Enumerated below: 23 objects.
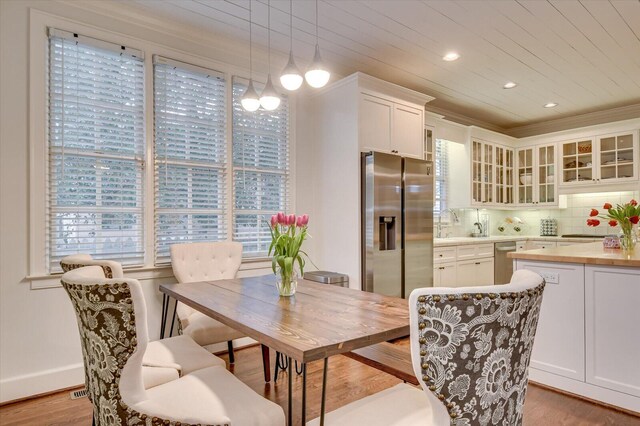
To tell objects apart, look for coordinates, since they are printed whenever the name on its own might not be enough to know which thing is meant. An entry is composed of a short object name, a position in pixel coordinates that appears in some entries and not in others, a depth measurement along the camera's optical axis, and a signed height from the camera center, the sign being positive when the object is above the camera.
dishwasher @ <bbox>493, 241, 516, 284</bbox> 5.20 -0.71
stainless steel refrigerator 3.54 -0.09
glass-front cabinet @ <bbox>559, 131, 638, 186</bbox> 5.01 +0.79
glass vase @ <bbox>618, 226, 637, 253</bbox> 2.86 -0.21
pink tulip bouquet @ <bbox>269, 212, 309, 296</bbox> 1.94 -0.16
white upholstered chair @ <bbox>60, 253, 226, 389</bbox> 1.60 -0.71
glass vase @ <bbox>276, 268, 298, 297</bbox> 2.00 -0.37
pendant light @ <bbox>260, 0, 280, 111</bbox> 2.26 +0.73
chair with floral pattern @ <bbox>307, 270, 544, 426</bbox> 0.88 -0.33
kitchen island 2.24 -0.73
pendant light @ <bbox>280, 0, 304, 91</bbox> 2.15 +0.82
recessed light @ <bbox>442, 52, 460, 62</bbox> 3.57 +1.57
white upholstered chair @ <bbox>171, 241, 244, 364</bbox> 2.55 -0.46
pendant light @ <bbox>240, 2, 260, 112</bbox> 2.38 +0.75
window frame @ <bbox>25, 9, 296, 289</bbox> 2.48 +0.58
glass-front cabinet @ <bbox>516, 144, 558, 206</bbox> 5.74 +0.62
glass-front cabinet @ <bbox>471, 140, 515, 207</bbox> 5.39 +0.62
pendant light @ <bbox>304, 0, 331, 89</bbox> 2.09 +0.82
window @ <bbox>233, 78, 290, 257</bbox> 3.48 +0.44
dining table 1.28 -0.45
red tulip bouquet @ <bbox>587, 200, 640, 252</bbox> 2.86 -0.05
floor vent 2.47 -1.22
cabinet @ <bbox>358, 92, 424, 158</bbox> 3.63 +0.94
